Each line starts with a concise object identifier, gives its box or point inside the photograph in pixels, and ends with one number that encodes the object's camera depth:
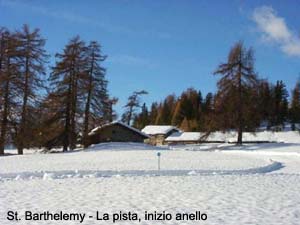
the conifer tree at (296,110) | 93.03
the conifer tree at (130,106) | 91.56
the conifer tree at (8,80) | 42.06
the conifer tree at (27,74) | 42.41
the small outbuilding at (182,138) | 89.93
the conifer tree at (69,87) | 48.16
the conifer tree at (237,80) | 55.56
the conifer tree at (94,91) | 50.53
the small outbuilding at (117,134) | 57.14
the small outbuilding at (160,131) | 98.62
